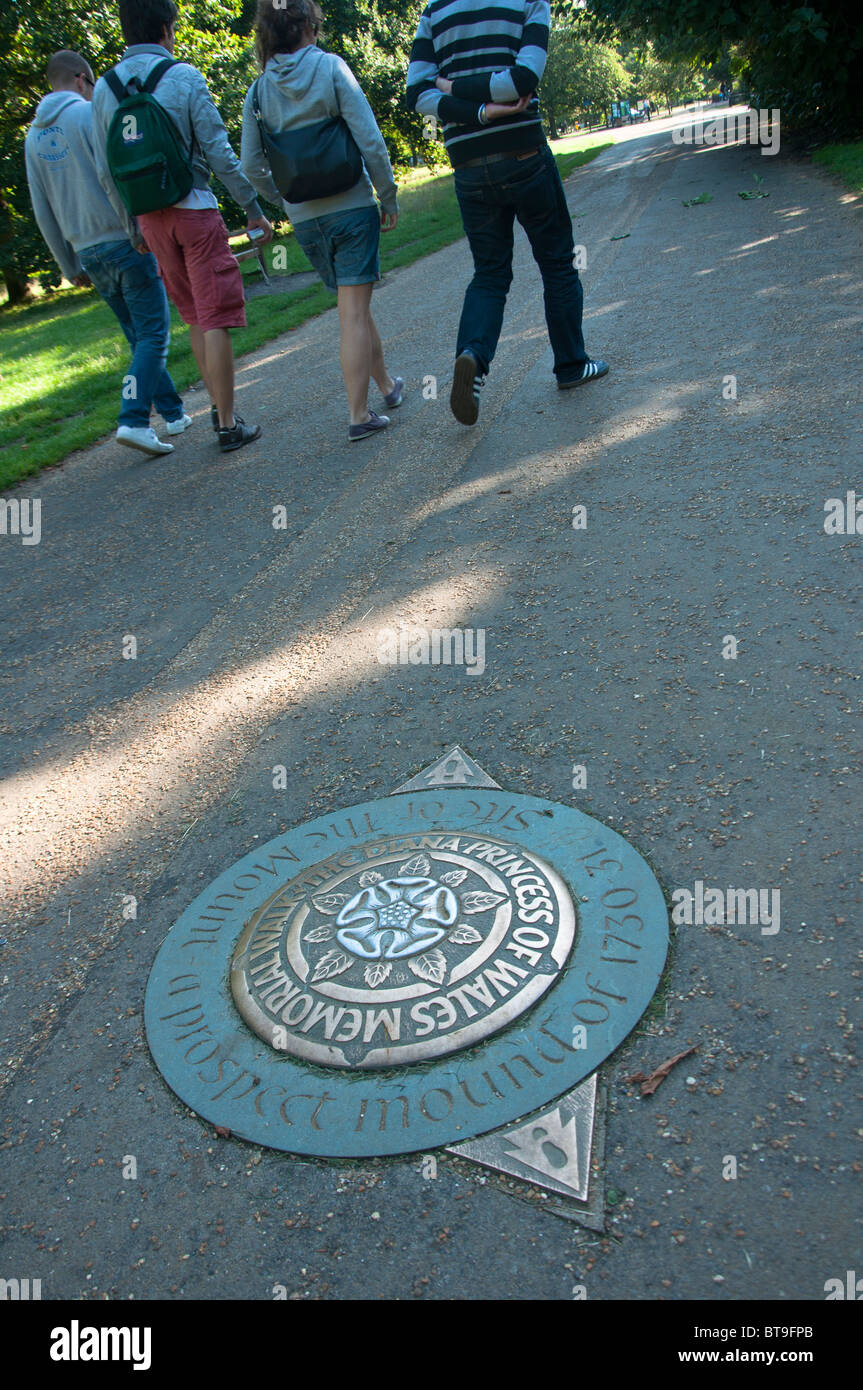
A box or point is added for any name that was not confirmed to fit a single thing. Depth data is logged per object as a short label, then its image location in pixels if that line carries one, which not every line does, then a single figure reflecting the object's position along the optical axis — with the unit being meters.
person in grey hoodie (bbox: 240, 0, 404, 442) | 5.47
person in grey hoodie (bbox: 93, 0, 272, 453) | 5.69
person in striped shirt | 5.13
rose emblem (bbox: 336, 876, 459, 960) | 2.40
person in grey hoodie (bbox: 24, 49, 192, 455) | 6.33
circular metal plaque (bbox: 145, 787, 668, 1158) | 2.07
